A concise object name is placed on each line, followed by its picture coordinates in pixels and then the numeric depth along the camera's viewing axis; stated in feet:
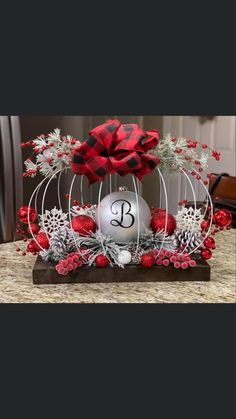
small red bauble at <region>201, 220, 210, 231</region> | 4.89
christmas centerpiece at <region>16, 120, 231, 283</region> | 4.27
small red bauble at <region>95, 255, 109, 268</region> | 4.40
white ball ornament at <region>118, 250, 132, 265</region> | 4.39
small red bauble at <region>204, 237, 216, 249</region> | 4.70
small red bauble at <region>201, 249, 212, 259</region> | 4.63
